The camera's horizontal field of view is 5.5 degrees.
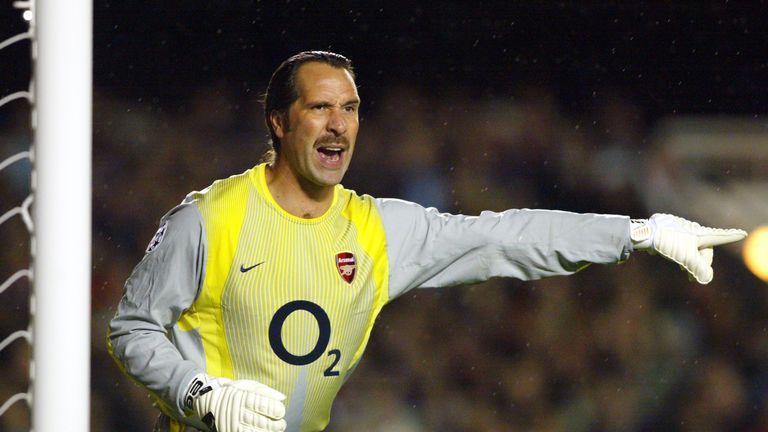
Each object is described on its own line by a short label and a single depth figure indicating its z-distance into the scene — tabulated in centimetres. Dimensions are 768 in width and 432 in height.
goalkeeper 1583
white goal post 1502
